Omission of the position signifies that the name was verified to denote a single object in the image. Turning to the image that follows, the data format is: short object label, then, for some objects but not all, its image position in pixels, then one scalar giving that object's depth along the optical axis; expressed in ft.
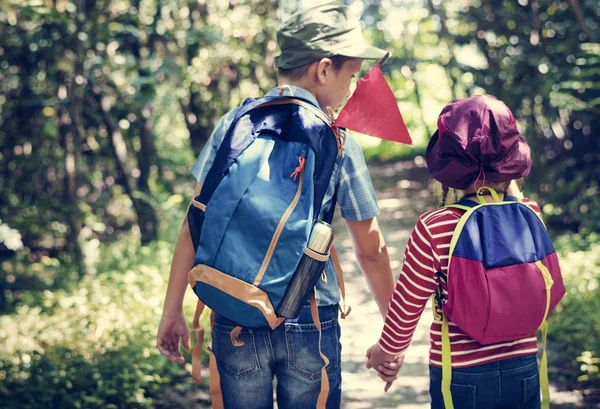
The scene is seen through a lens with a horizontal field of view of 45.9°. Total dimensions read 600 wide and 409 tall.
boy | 7.66
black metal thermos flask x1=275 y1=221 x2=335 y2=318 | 7.13
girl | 7.39
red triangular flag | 7.76
